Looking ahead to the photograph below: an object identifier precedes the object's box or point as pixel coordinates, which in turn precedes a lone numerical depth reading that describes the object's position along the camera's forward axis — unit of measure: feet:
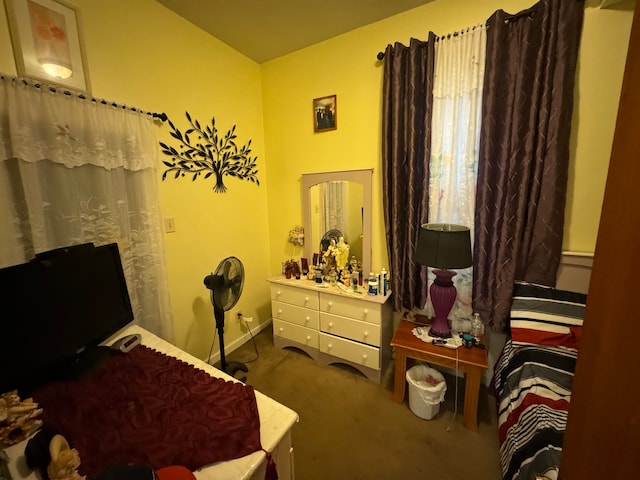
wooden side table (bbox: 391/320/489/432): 4.97
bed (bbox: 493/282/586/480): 2.99
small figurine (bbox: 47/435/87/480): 1.91
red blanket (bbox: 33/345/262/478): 2.19
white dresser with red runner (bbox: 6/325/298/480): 2.12
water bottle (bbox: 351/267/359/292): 6.89
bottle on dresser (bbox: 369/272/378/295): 6.38
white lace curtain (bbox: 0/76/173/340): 3.75
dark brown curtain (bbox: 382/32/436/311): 5.79
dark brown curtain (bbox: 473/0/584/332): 4.58
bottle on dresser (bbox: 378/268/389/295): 6.40
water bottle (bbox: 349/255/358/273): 7.29
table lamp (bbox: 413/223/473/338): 4.82
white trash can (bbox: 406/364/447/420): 5.24
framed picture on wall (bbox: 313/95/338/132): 7.16
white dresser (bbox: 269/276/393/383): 6.28
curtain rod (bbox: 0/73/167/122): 3.71
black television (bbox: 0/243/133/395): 2.74
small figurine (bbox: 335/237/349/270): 7.26
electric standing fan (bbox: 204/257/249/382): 5.65
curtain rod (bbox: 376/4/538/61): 4.69
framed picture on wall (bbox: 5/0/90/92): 3.82
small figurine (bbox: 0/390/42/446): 2.35
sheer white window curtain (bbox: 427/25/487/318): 5.39
